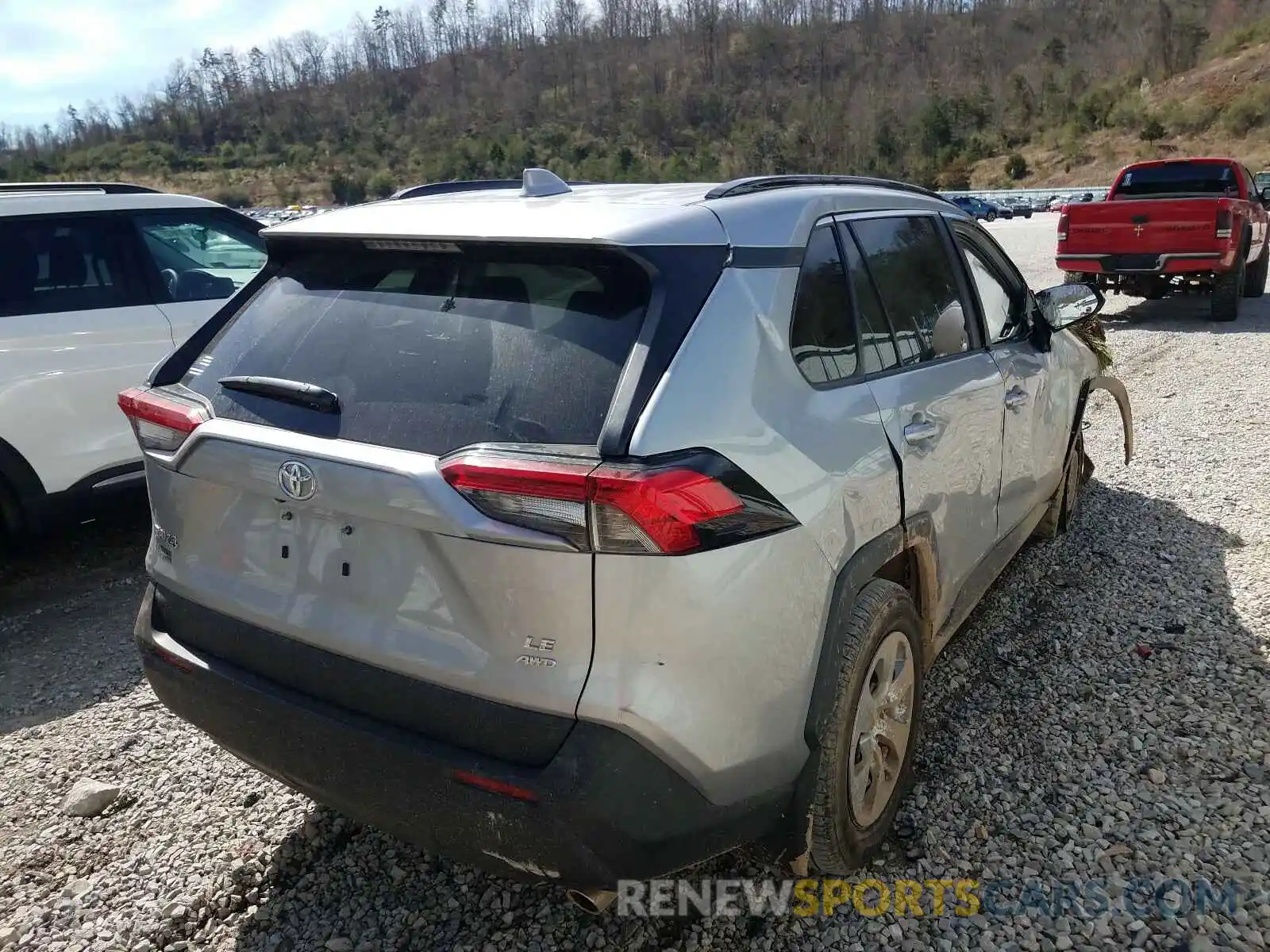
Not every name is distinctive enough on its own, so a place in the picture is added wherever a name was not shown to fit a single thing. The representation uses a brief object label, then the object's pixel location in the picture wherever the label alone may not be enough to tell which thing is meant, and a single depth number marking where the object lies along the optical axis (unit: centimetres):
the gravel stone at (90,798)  301
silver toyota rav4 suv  186
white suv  443
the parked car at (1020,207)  4119
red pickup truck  1082
